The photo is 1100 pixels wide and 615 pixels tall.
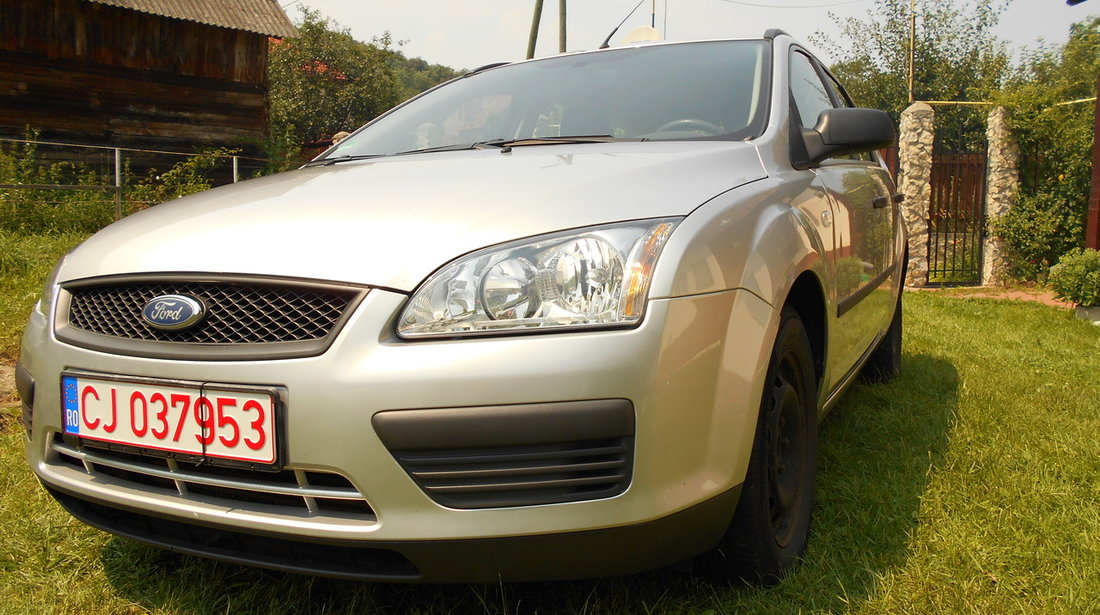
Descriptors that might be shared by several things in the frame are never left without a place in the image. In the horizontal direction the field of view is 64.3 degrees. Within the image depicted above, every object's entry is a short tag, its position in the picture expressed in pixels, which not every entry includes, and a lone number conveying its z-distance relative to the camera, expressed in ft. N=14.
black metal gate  34.37
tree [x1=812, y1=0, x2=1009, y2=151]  108.27
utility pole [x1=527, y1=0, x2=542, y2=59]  60.70
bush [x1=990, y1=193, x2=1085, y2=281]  30.73
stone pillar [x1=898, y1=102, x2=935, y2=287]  32.99
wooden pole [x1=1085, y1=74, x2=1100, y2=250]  23.94
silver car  4.98
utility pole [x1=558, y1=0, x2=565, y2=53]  60.39
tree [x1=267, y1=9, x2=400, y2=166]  119.34
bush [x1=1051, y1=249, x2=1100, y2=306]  22.21
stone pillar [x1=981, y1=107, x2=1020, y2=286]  31.89
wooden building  43.24
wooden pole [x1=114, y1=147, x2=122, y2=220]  31.24
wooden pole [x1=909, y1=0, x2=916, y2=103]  102.53
